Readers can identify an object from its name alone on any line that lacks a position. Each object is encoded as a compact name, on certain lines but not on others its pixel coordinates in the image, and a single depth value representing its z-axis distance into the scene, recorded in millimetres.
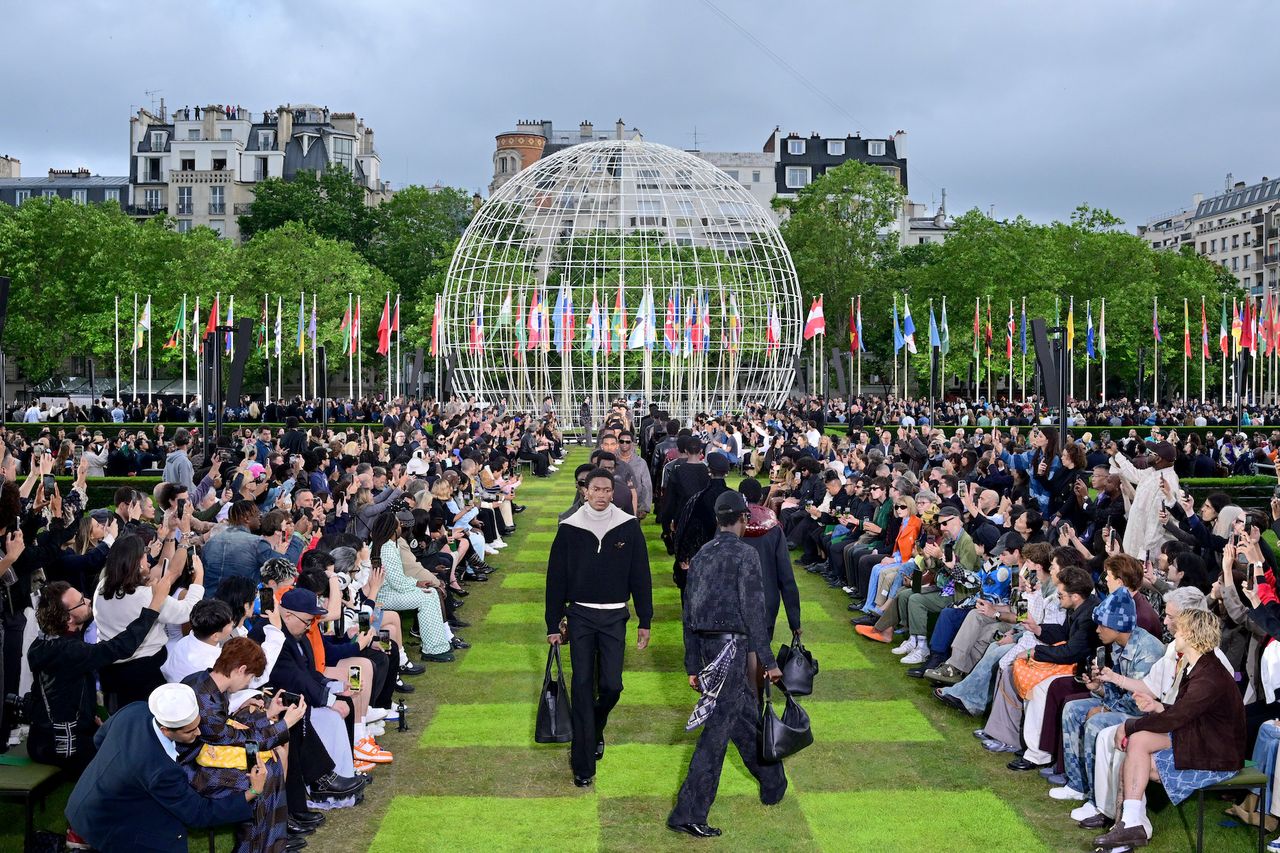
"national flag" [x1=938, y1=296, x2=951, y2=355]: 50312
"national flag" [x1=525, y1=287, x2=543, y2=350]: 39656
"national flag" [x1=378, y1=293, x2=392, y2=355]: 44084
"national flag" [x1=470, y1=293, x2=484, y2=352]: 43000
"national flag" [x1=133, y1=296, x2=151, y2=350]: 41344
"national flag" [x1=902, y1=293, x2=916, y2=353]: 43094
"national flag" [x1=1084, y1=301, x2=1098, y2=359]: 46803
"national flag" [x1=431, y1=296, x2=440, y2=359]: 44219
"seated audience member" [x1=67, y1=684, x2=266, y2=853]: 5633
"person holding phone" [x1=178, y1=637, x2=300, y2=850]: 6082
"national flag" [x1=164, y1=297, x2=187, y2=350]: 42531
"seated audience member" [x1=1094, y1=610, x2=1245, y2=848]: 7164
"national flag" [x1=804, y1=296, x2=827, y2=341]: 40906
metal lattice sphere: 40531
